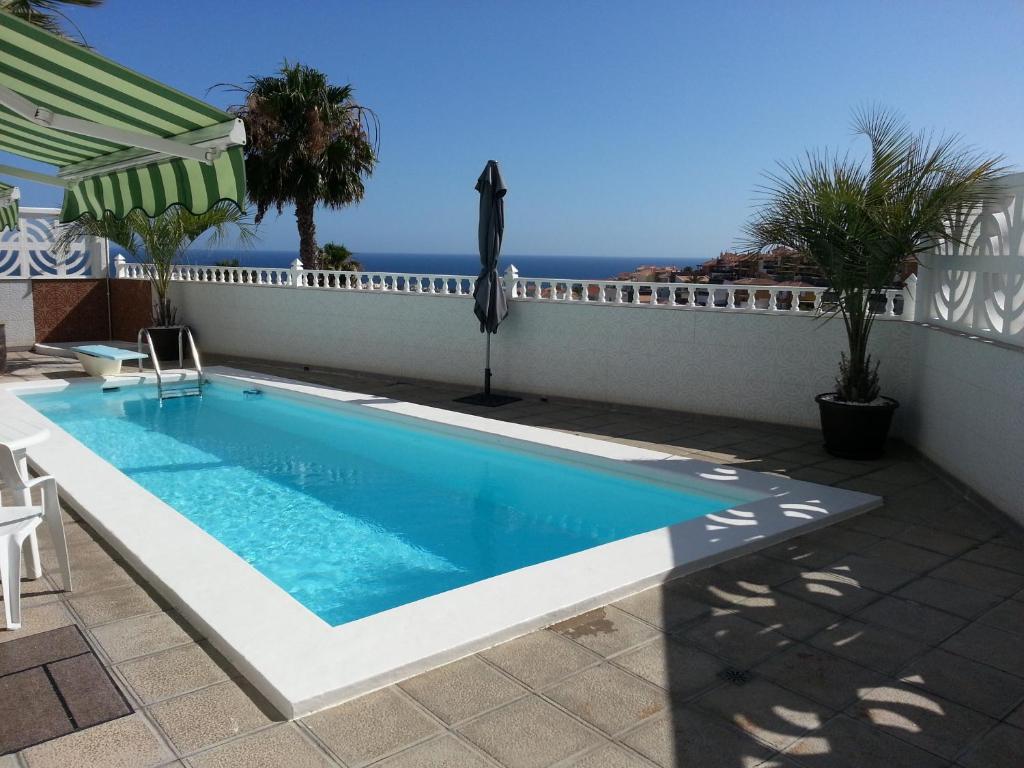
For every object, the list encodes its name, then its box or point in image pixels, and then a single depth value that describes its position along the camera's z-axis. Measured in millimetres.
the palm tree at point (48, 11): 12828
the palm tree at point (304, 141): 17344
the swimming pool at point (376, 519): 3551
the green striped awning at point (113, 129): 3750
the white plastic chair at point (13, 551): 3525
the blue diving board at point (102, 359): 11586
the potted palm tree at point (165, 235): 14117
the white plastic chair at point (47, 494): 4020
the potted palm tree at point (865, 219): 6617
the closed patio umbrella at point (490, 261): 10117
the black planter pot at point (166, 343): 14435
